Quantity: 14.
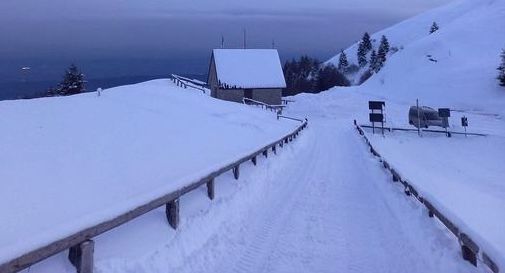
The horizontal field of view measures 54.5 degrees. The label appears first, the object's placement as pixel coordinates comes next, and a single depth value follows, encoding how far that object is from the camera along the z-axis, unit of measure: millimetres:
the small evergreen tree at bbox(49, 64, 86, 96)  58775
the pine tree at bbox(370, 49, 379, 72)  134412
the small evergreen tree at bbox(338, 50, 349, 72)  164375
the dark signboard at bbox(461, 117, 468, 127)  37378
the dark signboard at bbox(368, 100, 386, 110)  39138
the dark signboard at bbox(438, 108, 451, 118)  38281
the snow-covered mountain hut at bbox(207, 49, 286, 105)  55188
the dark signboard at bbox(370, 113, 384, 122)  39188
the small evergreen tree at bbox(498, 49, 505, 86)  66500
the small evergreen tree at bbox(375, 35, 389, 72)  130750
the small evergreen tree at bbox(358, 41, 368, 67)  159750
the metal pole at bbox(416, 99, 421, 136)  38572
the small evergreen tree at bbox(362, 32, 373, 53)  160625
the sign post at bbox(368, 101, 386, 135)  39166
